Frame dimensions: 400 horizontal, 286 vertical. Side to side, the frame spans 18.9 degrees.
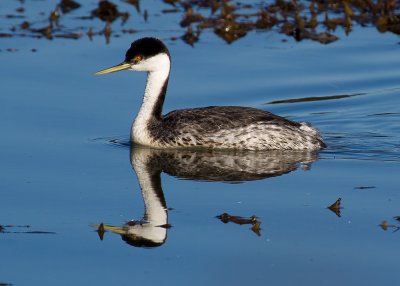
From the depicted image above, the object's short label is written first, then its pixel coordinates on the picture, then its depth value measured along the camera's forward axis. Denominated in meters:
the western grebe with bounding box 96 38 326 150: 14.31
